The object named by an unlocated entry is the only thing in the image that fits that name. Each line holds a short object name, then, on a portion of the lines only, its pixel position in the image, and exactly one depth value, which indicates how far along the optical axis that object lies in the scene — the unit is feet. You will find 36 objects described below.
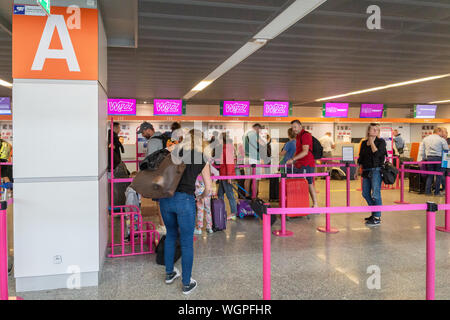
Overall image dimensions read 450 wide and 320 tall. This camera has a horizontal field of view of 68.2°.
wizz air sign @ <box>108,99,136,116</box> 37.47
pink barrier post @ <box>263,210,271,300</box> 8.43
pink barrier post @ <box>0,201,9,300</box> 7.85
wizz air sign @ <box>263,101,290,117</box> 39.59
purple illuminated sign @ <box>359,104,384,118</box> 43.48
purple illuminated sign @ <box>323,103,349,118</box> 41.50
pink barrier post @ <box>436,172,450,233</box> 17.10
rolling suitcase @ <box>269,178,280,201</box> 26.32
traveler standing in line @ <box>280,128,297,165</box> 22.95
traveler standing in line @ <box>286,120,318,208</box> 19.98
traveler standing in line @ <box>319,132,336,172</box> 43.09
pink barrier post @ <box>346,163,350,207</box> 21.18
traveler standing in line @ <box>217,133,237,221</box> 20.11
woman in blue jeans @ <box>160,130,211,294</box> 9.70
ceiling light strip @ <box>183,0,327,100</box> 11.82
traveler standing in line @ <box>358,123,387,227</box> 18.25
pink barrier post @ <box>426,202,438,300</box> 8.70
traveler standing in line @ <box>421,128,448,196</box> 27.94
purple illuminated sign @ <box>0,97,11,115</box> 34.77
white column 10.21
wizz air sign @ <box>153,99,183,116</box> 37.04
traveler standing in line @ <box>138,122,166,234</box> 14.62
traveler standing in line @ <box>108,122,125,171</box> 19.24
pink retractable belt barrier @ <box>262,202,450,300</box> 8.46
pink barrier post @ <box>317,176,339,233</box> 17.14
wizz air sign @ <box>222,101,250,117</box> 38.68
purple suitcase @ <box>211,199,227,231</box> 17.15
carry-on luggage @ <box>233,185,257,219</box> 20.59
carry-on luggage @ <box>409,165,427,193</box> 29.81
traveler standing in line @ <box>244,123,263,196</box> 25.50
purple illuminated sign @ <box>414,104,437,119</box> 44.22
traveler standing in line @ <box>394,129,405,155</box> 41.70
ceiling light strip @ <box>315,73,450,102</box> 26.30
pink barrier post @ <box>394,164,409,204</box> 24.77
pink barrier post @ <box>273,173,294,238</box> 16.31
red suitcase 19.15
